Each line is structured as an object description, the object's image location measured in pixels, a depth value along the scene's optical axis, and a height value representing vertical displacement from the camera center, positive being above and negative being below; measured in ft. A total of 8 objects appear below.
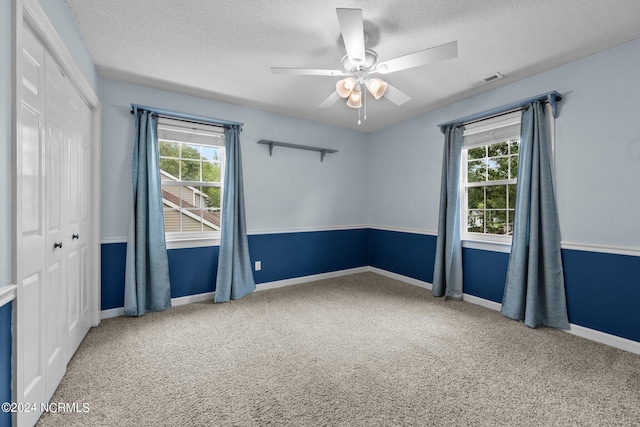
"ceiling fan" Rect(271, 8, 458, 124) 5.25 +3.36
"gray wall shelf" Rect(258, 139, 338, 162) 12.50 +2.89
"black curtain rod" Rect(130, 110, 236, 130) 10.00 +3.25
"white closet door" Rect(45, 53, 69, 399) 5.41 -0.51
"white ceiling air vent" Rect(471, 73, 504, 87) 9.07 +4.43
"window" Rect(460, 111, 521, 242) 10.20 +1.27
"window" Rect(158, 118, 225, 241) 10.72 +1.13
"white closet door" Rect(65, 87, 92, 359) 6.73 -0.45
